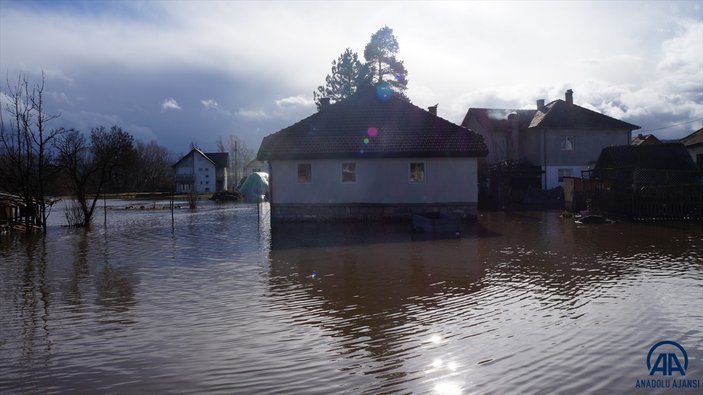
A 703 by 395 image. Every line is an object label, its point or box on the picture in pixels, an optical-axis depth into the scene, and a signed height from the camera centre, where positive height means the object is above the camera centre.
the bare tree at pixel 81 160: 26.20 +2.09
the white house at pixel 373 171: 25.33 +1.10
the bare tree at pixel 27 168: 23.53 +1.46
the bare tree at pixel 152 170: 99.59 +5.86
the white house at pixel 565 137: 43.62 +4.44
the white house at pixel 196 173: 97.56 +4.44
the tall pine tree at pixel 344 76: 54.62 +12.22
